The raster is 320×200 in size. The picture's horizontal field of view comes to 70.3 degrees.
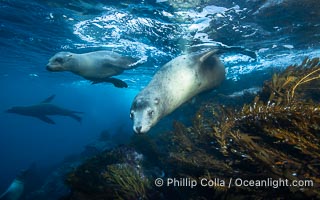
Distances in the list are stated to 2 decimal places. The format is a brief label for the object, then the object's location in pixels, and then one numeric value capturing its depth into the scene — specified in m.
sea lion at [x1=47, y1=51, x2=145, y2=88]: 5.88
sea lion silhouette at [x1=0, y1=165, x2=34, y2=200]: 13.64
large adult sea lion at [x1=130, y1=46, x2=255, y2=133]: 4.24
